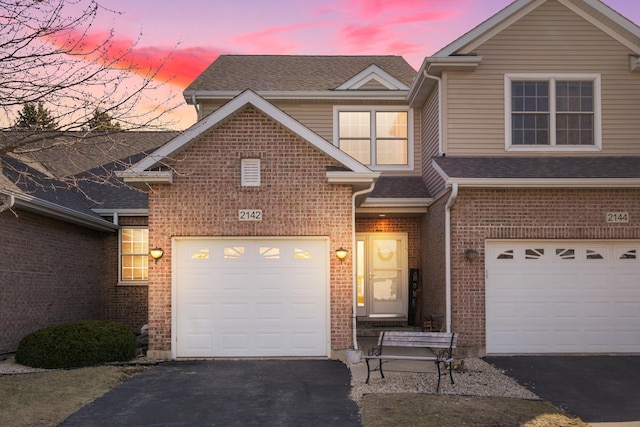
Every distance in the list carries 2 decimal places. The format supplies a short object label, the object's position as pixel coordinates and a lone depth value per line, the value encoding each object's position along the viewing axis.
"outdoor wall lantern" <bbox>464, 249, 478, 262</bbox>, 14.50
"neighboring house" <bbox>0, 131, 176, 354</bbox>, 15.06
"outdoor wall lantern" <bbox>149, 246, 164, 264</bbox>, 14.41
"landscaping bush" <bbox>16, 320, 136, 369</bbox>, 13.56
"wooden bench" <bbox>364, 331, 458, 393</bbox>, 11.79
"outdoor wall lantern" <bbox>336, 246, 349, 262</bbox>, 14.39
